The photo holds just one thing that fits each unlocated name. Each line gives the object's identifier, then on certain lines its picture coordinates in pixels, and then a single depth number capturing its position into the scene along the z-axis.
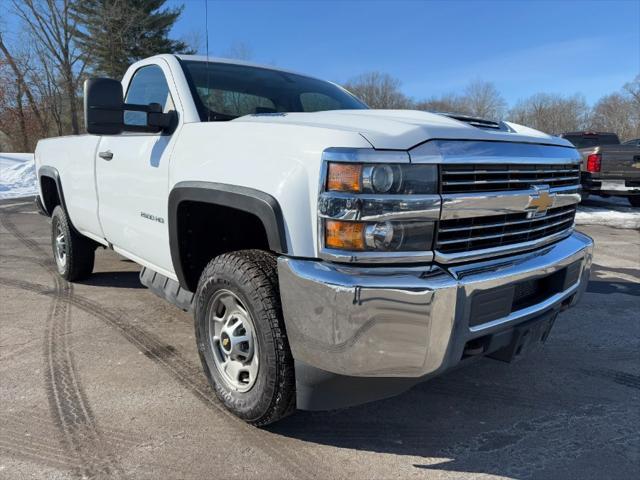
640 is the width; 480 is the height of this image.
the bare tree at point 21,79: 27.58
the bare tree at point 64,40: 27.72
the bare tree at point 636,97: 54.34
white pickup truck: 1.88
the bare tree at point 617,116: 54.34
